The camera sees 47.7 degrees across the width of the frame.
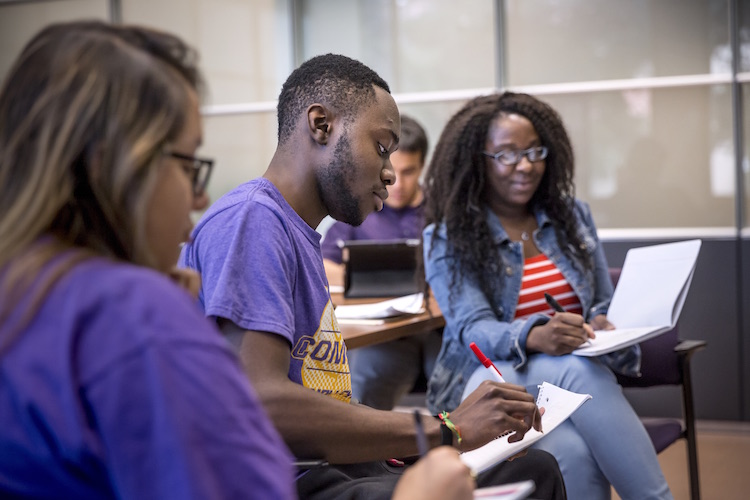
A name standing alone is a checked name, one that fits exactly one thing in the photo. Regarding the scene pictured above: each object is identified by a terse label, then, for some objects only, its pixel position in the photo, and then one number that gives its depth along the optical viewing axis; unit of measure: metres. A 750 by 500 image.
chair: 2.60
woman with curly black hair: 2.10
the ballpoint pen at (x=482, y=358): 1.61
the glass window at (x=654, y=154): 4.29
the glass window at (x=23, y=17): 5.64
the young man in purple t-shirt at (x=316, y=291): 1.25
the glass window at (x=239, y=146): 5.20
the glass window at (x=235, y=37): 5.11
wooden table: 2.25
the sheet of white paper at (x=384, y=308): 2.52
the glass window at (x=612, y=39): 4.27
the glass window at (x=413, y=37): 4.71
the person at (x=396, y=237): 3.22
